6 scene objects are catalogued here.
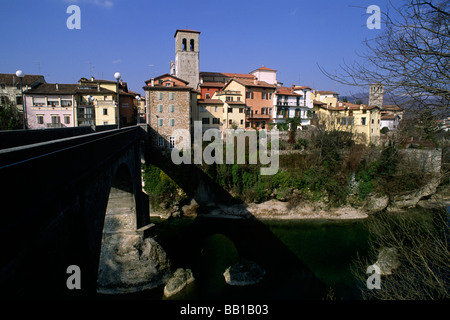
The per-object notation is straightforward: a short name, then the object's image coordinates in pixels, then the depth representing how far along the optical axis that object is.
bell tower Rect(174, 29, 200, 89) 43.78
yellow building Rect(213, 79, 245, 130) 33.97
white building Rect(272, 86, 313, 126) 38.12
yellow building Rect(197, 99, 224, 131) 33.78
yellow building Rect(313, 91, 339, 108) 44.79
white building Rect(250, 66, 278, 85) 46.25
